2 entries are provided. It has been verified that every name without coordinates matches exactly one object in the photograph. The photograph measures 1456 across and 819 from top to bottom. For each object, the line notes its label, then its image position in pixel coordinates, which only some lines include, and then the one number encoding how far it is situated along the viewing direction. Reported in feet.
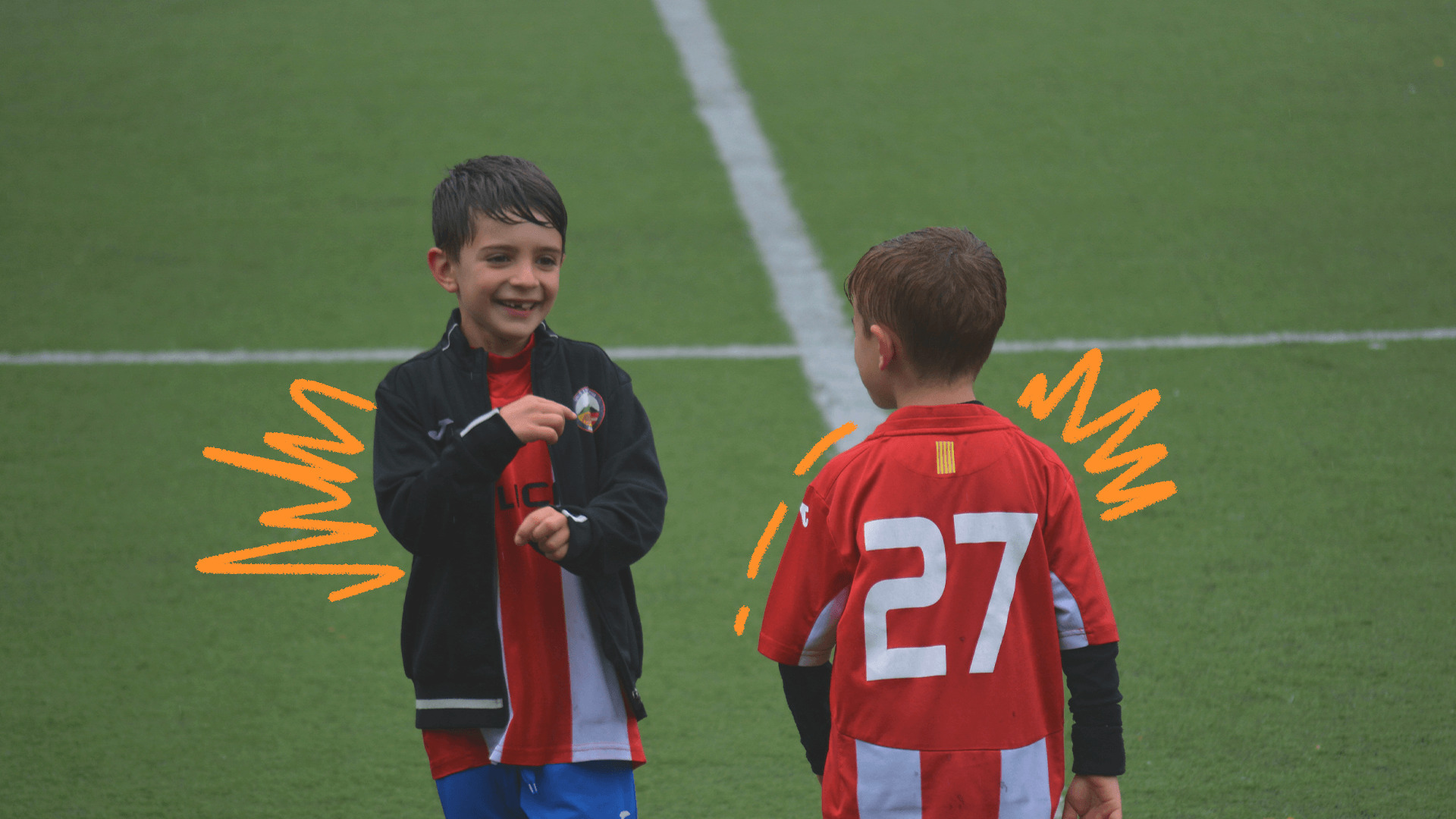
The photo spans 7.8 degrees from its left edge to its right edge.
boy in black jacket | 40.09
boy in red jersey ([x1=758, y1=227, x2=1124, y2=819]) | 39.36
